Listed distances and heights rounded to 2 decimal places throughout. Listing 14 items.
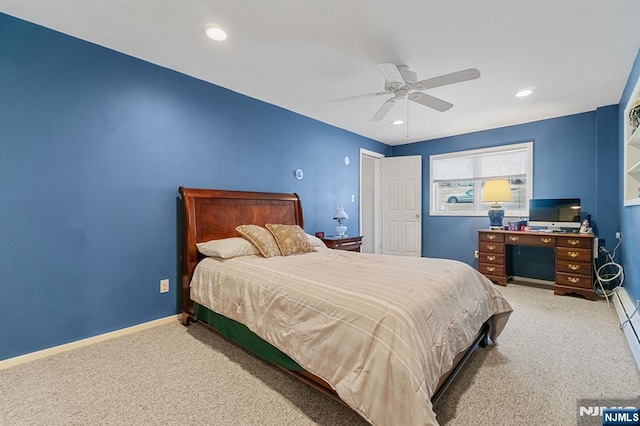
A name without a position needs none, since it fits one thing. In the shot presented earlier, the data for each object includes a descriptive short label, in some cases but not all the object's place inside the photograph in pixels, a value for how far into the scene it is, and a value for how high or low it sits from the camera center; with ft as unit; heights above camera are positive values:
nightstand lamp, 13.99 -0.45
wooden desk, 11.40 -2.03
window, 14.69 +1.82
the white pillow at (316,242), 11.11 -1.35
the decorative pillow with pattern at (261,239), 9.26 -1.00
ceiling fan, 7.08 +3.48
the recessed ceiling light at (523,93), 10.55 +4.40
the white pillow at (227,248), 8.57 -1.22
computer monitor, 12.53 -0.20
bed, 4.17 -2.09
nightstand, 13.03 -1.60
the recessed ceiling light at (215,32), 6.99 +4.51
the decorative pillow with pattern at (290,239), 9.81 -1.09
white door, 17.67 +0.24
